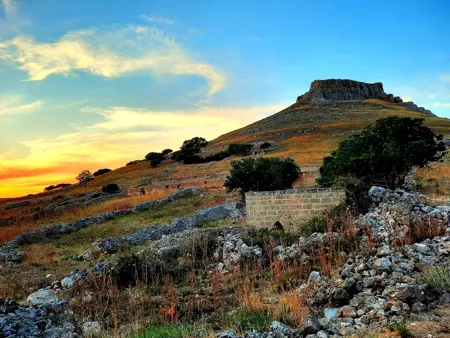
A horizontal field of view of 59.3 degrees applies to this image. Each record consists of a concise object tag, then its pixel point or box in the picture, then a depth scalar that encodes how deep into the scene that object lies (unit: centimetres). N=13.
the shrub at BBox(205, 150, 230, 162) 6288
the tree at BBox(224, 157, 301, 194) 2725
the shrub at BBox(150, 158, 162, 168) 7382
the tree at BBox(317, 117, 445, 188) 1873
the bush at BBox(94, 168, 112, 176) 8573
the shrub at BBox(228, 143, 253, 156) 6225
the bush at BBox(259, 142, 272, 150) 6287
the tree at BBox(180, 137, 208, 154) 7700
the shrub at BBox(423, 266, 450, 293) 684
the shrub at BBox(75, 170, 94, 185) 6894
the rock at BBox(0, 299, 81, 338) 595
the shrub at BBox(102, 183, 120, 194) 4962
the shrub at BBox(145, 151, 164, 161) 8381
